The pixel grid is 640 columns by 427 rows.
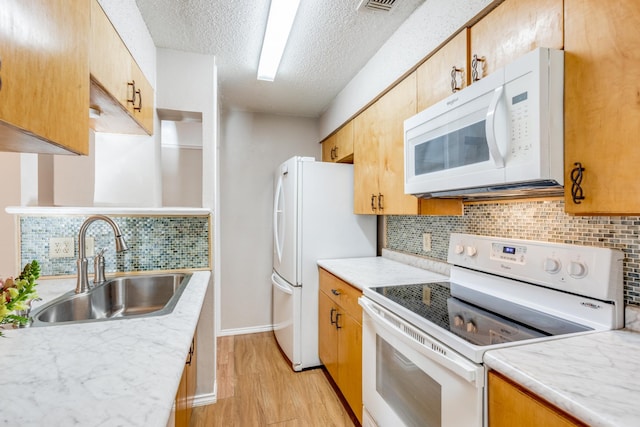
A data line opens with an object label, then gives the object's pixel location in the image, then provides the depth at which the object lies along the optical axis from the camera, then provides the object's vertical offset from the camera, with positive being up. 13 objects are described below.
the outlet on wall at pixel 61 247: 1.75 -0.19
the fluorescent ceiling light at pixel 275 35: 1.68 +1.10
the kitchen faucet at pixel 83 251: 1.51 -0.18
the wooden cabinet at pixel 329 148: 3.16 +0.67
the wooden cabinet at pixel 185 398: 1.11 -0.73
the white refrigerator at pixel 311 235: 2.52 -0.19
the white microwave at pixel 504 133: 0.98 +0.28
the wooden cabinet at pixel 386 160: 1.82 +0.37
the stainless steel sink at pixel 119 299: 1.36 -0.44
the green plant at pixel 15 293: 0.72 -0.19
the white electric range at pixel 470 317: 1.00 -0.39
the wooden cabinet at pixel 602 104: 0.83 +0.30
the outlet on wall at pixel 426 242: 2.13 -0.20
